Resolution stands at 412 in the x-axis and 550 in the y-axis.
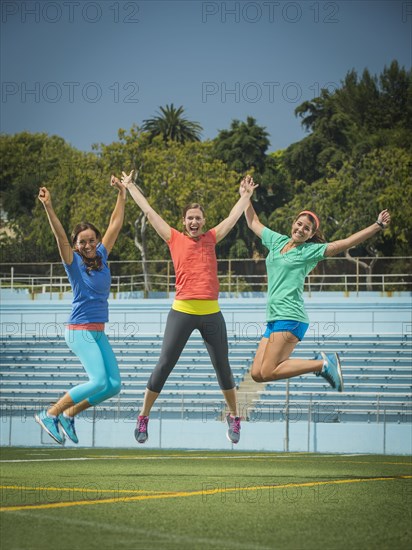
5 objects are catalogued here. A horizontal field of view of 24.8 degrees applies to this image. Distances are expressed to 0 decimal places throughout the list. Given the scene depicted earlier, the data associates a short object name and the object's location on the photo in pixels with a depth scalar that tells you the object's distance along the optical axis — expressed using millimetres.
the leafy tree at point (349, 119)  47031
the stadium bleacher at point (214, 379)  21766
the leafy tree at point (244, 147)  48000
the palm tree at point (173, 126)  54250
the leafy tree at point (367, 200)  39000
